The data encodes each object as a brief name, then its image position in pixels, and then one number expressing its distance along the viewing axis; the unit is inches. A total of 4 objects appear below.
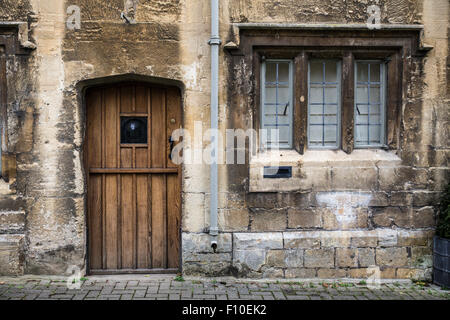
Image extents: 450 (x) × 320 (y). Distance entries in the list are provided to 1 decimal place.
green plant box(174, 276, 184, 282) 193.6
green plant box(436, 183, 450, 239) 189.3
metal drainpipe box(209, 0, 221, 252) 188.9
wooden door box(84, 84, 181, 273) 202.7
